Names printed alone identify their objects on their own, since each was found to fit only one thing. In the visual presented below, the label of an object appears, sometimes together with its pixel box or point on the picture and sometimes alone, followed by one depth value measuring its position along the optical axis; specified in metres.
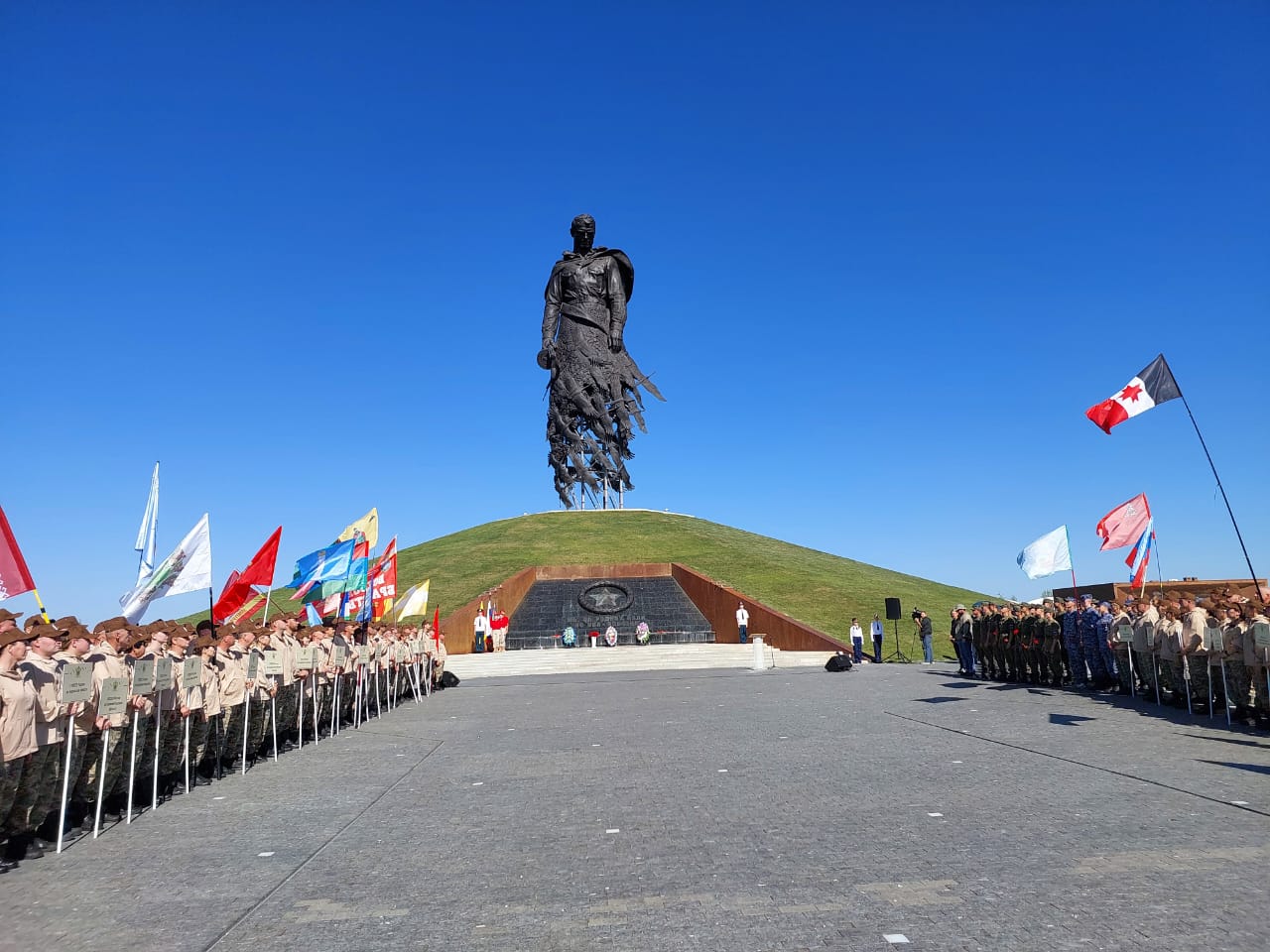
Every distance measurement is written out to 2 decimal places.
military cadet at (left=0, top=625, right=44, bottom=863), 6.25
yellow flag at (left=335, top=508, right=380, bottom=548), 17.17
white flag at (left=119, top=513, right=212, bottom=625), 10.77
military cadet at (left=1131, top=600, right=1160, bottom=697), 13.99
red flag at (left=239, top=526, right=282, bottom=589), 13.90
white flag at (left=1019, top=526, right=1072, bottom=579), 21.05
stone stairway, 26.88
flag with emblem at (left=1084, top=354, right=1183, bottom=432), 14.41
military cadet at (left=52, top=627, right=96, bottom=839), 7.21
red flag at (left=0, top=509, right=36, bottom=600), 8.00
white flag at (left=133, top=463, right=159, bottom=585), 11.18
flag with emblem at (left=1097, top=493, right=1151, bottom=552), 18.09
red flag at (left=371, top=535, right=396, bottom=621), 20.03
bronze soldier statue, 49.66
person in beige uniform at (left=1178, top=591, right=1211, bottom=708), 12.55
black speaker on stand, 27.22
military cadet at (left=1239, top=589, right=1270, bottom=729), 10.90
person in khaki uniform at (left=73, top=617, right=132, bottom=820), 7.42
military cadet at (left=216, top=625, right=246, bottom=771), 10.00
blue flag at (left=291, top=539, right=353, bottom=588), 16.88
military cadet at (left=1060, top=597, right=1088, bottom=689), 17.02
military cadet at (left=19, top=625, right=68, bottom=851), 6.56
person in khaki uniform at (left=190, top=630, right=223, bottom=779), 9.38
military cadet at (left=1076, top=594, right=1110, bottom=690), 16.38
